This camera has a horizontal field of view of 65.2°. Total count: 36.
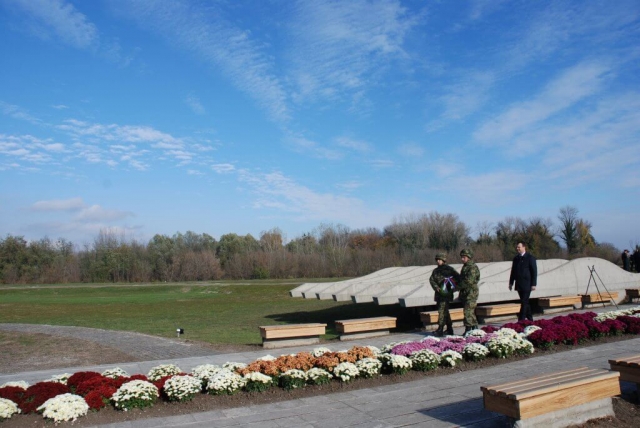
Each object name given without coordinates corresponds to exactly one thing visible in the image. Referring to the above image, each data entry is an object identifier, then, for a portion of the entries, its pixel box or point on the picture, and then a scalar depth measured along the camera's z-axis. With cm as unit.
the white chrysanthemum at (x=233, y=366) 800
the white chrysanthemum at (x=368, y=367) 780
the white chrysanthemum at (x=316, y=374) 750
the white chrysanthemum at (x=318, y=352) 883
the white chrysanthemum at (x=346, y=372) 760
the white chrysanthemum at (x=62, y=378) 764
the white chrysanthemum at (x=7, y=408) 608
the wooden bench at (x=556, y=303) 1554
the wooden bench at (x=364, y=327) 1236
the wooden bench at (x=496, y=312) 1398
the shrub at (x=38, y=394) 636
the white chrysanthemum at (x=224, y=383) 707
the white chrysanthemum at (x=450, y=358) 831
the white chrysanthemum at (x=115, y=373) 788
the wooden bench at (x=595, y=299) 1650
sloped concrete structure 1455
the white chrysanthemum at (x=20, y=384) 713
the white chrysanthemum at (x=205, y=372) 741
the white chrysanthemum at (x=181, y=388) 677
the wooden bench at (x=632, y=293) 1725
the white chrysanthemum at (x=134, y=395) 648
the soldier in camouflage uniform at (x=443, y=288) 1155
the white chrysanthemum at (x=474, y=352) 864
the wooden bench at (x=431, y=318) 1298
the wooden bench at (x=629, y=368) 590
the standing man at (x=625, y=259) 2647
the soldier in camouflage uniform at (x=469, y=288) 1142
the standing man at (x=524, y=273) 1168
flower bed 648
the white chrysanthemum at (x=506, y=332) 960
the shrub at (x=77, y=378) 736
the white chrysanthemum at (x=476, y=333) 999
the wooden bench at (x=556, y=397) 497
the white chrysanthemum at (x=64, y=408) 603
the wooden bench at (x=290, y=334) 1181
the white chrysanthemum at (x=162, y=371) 794
